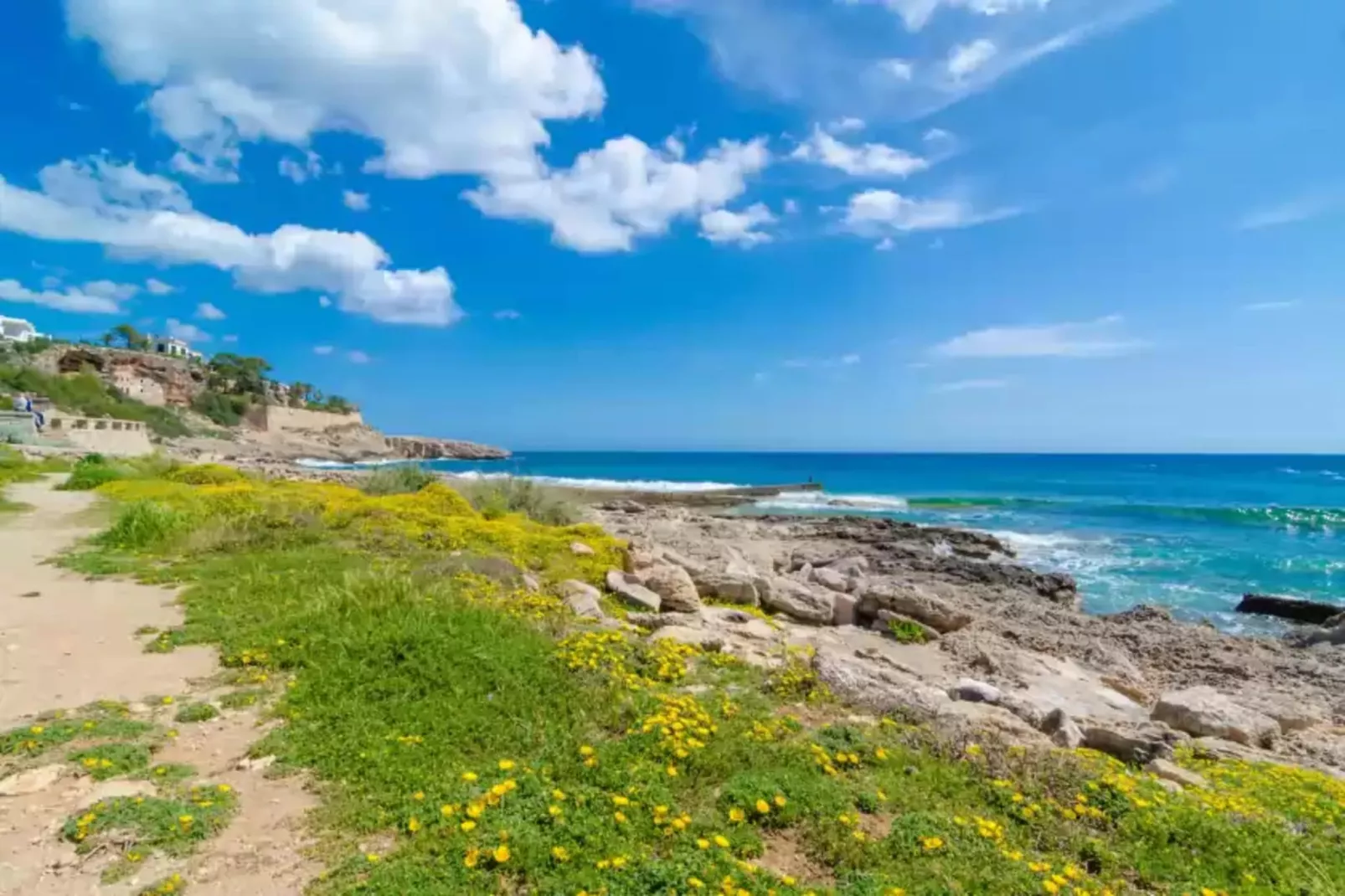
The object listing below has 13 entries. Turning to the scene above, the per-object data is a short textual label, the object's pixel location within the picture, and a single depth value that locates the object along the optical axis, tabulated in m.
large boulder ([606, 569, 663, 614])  8.84
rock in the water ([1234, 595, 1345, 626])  14.77
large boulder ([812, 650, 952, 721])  5.72
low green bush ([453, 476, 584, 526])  16.53
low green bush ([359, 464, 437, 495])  19.17
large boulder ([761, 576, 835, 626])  10.60
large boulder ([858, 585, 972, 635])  10.99
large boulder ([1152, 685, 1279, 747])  7.26
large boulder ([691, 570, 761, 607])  10.55
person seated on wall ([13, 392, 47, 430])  30.42
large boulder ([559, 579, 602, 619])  7.85
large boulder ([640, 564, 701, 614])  9.28
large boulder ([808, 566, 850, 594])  13.47
